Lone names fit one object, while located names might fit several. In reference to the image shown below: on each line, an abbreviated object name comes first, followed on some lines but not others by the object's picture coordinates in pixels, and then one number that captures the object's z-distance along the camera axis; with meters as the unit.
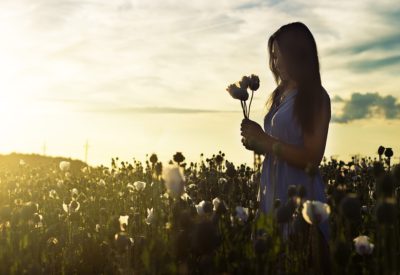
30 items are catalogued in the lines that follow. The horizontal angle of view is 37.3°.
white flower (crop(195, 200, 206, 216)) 4.14
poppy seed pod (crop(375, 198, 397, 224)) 2.77
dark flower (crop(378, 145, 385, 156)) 6.43
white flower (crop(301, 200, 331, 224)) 3.33
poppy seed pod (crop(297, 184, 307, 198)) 3.60
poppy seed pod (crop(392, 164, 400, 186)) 3.58
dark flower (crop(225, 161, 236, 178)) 5.34
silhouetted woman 4.69
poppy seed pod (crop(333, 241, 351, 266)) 3.12
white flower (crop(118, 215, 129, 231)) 4.34
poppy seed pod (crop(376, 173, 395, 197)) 2.73
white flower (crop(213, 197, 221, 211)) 3.82
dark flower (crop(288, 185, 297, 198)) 3.99
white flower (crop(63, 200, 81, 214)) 6.44
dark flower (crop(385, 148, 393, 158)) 6.50
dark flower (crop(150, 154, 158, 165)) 4.61
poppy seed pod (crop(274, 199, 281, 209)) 3.83
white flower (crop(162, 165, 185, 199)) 3.22
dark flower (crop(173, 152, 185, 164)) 4.21
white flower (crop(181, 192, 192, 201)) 5.14
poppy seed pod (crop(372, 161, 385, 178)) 3.43
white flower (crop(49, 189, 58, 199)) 9.14
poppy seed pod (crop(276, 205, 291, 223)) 3.55
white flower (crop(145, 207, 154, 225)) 4.73
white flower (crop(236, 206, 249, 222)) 4.13
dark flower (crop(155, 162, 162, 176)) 3.96
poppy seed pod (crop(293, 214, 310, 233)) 3.79
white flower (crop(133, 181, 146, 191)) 6.59
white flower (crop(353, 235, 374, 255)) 3.82
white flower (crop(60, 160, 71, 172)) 11.04
